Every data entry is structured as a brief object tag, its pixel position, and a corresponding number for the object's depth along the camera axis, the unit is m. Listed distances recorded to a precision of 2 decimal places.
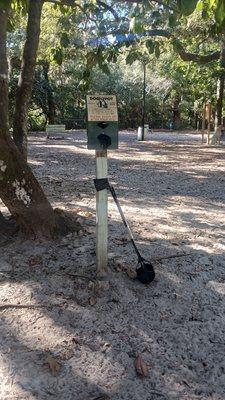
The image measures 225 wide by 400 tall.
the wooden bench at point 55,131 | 17.75
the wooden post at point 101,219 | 3.24
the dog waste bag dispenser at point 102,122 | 3.16
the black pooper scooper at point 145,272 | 3.32
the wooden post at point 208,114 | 15.94
